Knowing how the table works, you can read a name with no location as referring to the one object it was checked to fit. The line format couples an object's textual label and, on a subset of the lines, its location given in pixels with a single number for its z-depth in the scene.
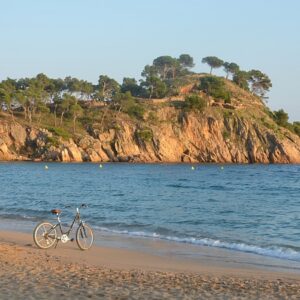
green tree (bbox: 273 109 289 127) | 159.75
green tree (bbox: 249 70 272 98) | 189.50
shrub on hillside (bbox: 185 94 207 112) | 141.12
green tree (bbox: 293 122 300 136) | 158.88
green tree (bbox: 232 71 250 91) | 186.25
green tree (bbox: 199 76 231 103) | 153.88
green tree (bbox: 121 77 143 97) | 170.00
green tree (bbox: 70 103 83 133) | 132.88
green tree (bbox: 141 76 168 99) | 159.25
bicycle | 18.58
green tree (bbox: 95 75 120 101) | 153.38
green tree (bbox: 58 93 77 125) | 136.50
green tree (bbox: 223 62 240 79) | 195.05
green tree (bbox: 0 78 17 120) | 129.25
